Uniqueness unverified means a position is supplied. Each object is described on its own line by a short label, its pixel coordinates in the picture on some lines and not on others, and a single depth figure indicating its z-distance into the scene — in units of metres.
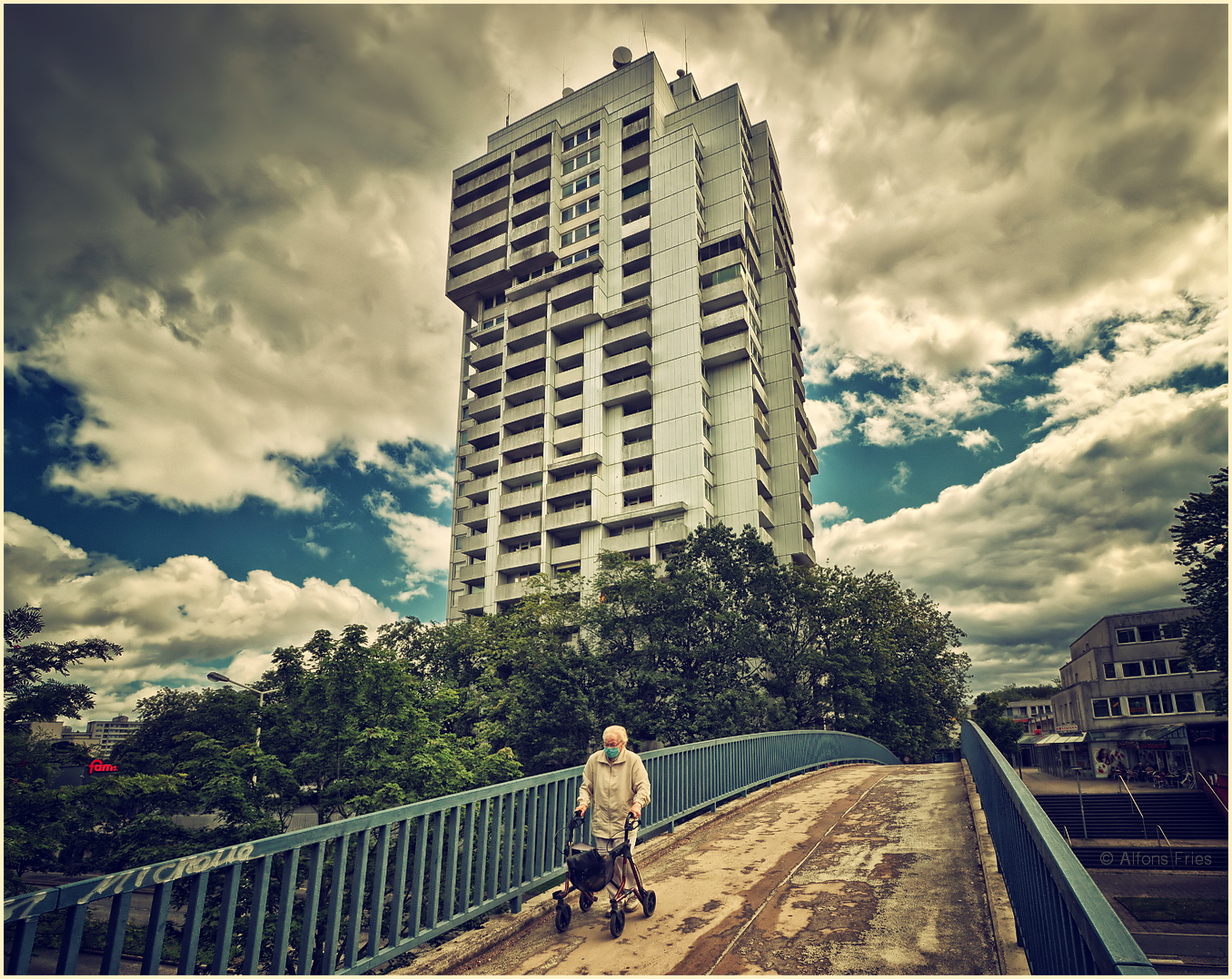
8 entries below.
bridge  3.35
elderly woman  6.18
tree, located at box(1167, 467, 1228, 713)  27.59
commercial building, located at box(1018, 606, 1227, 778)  48.06
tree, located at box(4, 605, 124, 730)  22.52
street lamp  26.20
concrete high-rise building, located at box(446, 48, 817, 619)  49.47
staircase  33.22
